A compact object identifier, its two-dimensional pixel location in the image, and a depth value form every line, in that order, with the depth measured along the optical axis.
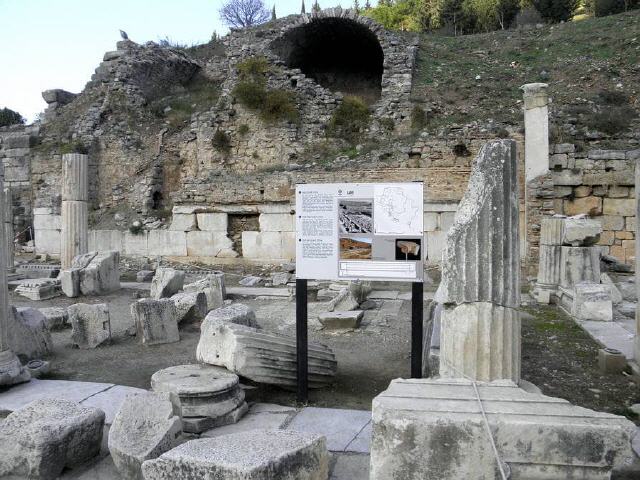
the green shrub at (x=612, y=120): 15.12
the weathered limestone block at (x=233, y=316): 5.08
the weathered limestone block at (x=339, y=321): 7.65
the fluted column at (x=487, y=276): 3.57
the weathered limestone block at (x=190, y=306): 7.91
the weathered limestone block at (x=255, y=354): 4.66
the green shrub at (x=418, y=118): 17.72
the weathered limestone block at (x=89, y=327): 6.82
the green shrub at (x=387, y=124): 17.98
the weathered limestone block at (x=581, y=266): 9.37
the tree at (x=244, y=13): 45.78
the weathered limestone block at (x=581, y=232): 9.48
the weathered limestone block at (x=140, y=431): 3.27
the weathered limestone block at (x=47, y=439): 3.38
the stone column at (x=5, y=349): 4.94
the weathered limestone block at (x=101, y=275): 10.98
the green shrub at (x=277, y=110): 18.31
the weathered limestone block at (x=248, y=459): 2.78
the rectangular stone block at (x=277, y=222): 14.61
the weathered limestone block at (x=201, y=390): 4.04
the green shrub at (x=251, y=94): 18.52
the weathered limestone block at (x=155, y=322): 6.87
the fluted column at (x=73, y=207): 12.40
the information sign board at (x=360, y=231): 4.50
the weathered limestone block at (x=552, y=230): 9.88
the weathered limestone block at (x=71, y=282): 10.84
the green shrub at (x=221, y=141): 18.64
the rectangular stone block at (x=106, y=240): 16.45
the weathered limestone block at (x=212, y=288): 9.57
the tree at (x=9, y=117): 29.80
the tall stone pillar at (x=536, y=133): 12.95
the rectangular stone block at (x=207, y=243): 15.02
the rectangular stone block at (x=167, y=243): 15.38
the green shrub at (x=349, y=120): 18.16
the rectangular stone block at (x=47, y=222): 18.29
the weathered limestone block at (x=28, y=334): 5.95
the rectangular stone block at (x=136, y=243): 15.95
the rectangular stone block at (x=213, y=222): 15.08
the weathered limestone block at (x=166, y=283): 10.06
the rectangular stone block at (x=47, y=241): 18.09
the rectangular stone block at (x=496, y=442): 2.53
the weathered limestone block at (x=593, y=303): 7.73
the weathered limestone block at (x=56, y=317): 7.86
